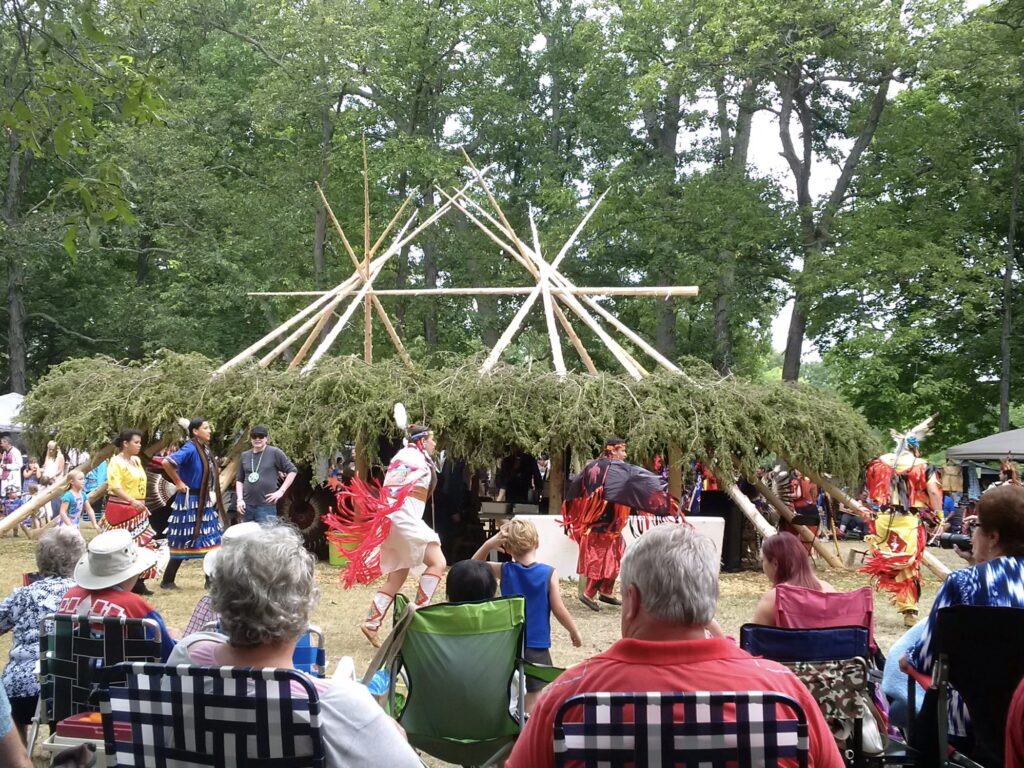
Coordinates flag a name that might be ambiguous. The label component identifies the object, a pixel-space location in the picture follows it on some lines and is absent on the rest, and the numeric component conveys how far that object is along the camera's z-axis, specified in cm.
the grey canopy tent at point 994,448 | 1648
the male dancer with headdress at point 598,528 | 965
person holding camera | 335
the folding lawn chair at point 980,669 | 314
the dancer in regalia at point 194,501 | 958
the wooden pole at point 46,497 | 1273
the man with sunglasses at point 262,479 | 983
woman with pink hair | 419
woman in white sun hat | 382
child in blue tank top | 516
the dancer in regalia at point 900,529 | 880
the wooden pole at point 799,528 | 1208
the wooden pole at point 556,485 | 1238
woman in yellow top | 979
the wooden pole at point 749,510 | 1133
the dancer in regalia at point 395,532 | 738
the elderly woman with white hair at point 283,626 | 216
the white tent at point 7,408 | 2000
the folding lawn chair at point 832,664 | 369
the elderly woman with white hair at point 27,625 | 419
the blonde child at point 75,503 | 1306
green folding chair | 400
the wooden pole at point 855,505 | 1100
